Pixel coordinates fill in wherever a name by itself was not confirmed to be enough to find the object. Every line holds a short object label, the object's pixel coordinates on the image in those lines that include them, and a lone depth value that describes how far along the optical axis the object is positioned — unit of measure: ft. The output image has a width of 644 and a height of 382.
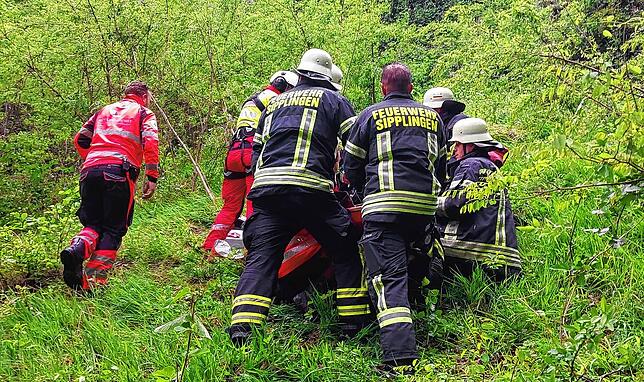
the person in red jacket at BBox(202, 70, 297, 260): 18.34
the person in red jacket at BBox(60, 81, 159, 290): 16.76
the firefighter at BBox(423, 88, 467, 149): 19.09
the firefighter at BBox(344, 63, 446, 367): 12.64
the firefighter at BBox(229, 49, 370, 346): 13.15
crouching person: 14.83
